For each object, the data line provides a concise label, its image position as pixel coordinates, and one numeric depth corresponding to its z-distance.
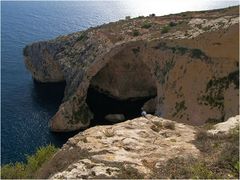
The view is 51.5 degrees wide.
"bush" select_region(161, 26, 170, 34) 43.70
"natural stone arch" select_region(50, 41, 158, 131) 44.13
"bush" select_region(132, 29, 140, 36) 47.68
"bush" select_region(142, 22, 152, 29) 49.97
